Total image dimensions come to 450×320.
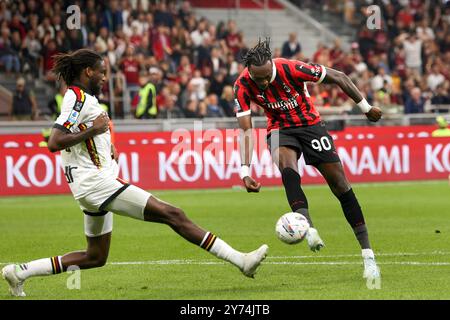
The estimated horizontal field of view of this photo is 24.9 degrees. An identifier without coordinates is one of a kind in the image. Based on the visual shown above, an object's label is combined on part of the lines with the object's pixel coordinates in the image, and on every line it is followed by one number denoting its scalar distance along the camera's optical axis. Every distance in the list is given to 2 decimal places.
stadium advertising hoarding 22.28
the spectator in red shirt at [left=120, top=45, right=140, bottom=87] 26.27
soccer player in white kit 8.85
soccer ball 9.70
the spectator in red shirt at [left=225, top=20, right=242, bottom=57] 29.66
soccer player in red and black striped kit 10.41
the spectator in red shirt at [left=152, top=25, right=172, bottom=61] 28.00
